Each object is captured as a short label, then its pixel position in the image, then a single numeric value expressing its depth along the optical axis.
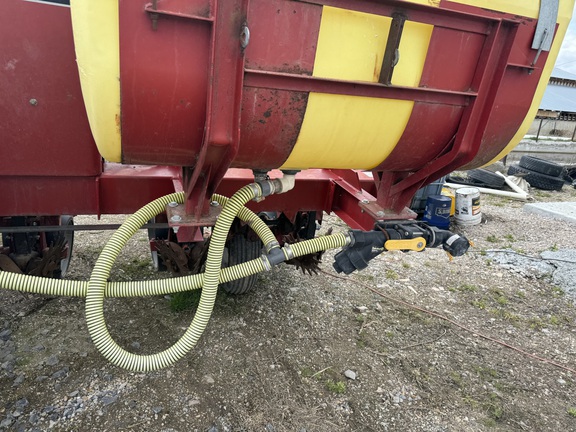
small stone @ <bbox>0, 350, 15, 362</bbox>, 2.68
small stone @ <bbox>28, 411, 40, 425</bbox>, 2.24
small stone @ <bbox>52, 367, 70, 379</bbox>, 2.55
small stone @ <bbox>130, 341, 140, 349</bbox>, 2.87
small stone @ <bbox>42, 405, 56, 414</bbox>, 2.30
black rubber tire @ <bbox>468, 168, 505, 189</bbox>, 8.88
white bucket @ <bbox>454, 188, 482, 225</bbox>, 6.22
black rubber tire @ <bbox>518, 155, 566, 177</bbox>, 9.55
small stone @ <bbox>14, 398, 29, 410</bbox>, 2.32
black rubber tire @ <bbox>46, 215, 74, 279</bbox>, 3.13
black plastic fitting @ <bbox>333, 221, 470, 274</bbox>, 2.17
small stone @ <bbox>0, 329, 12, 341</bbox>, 2.88
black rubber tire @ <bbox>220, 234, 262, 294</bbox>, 3.09
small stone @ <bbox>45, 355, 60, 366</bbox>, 2.66
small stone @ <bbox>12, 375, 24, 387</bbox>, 2.48
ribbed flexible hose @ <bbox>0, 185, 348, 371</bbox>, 1.89
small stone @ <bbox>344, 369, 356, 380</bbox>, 2.78
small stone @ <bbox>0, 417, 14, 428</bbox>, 2.20
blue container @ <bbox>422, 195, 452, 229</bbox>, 5.73
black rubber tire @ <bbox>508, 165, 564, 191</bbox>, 9.53
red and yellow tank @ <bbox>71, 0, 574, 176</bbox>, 1.38
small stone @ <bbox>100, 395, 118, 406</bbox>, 2.39
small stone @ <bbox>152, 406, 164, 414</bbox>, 2.36
